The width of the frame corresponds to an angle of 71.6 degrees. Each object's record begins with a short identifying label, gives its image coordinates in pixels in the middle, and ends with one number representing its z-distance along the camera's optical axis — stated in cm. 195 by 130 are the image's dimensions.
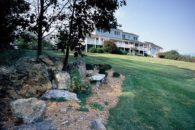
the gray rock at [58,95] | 597
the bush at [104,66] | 1085
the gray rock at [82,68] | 840
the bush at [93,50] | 2740
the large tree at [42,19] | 822
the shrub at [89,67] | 1027
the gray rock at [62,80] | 674
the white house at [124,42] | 3512
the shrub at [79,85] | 697
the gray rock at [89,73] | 896
